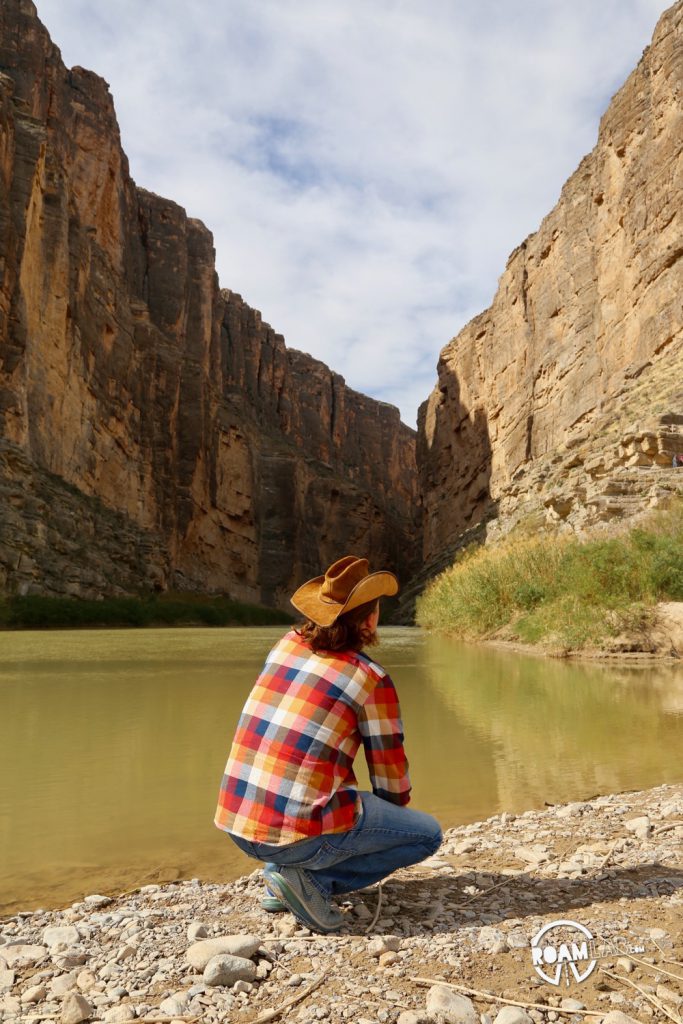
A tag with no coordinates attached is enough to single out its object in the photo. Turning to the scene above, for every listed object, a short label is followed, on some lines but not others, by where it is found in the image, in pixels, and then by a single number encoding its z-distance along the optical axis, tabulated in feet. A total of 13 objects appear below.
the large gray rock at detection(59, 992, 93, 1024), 6.16
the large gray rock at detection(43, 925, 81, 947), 7.75
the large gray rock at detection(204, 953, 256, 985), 6.84
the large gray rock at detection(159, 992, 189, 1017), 6.35
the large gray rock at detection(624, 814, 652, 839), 11.40
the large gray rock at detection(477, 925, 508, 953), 7.57
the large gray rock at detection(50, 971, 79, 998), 6.73
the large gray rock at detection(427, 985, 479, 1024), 6.23
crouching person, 8.45
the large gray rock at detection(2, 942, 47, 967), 7.31
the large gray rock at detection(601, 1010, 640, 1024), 6.02
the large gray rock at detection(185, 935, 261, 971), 7.21
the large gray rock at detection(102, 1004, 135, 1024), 6.20
